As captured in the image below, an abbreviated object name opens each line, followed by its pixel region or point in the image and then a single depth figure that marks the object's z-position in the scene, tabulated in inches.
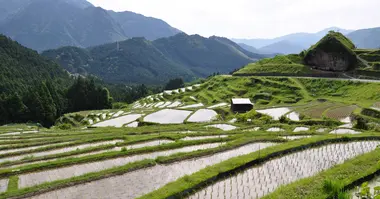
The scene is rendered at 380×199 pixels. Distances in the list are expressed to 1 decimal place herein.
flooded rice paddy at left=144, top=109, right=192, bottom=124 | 1715.1
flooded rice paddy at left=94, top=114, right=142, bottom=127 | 1825.8
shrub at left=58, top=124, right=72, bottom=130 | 2183.1
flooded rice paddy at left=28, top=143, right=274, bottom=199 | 478.9
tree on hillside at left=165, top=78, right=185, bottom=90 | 6683.1
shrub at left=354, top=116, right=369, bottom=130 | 1136.1
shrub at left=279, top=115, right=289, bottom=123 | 1387.9
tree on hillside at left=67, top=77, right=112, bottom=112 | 4059.1
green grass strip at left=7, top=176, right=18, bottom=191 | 506.6
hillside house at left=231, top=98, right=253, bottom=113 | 1950.1
